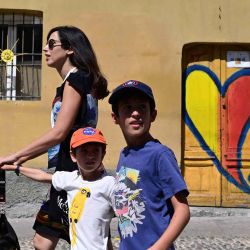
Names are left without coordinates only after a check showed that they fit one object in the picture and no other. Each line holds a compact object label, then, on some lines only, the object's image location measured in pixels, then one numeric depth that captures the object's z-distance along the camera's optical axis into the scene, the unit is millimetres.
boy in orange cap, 2834
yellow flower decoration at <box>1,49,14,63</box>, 7301
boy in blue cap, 2229
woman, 3156
